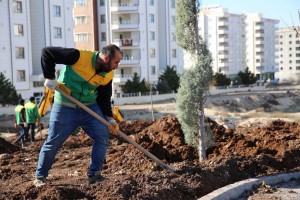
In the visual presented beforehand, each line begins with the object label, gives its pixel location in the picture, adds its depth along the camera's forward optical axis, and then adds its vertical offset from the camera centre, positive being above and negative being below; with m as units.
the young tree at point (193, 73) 7.25 +0.03
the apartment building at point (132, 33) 57.66 +5.40
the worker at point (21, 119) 14.58 -1.25
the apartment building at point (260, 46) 117.94 +6.97
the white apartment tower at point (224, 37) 105.50 +8.46
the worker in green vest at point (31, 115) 14.61 -1.11
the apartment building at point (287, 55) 129.75 +5.09
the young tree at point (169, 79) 55.74 -0.37
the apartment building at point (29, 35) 43.12 +4.21
